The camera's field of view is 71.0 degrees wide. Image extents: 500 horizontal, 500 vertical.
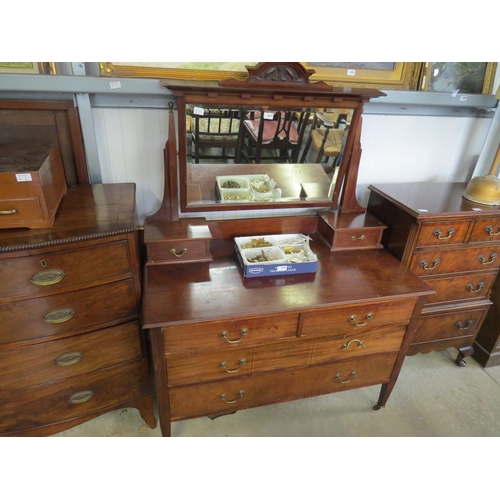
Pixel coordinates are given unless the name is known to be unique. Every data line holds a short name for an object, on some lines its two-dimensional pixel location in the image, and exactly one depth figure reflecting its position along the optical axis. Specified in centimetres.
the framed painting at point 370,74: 160
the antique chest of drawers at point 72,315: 118
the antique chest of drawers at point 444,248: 169
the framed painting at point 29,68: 136
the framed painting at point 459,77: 172
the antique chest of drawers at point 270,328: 133
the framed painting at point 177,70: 143
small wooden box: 114
